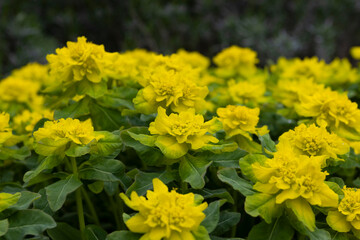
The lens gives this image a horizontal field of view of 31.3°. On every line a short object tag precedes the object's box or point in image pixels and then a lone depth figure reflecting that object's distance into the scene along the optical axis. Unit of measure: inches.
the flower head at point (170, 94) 20.7
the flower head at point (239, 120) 20.7
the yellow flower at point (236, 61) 31.8
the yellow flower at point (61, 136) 18.7
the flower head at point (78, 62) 21.6
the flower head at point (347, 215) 18.0
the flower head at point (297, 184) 17.6
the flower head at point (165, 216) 16.7
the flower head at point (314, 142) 19.3
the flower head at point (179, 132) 18.8
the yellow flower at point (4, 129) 20.0
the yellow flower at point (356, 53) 31.5
